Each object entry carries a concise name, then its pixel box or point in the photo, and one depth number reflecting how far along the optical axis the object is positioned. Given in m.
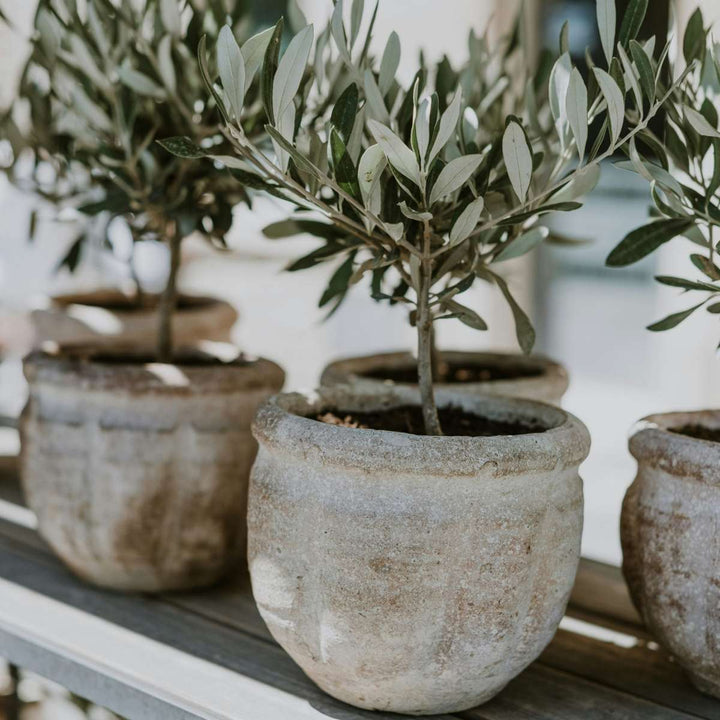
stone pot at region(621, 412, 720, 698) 0.94
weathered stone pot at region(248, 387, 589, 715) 0.90
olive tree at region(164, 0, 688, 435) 0.86
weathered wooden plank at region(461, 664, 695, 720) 1.00
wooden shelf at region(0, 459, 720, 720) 1.01
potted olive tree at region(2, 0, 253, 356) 1.23
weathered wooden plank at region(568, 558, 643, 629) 1.24
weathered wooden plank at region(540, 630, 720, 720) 1.03
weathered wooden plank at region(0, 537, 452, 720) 1.04
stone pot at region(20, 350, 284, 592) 1.23
